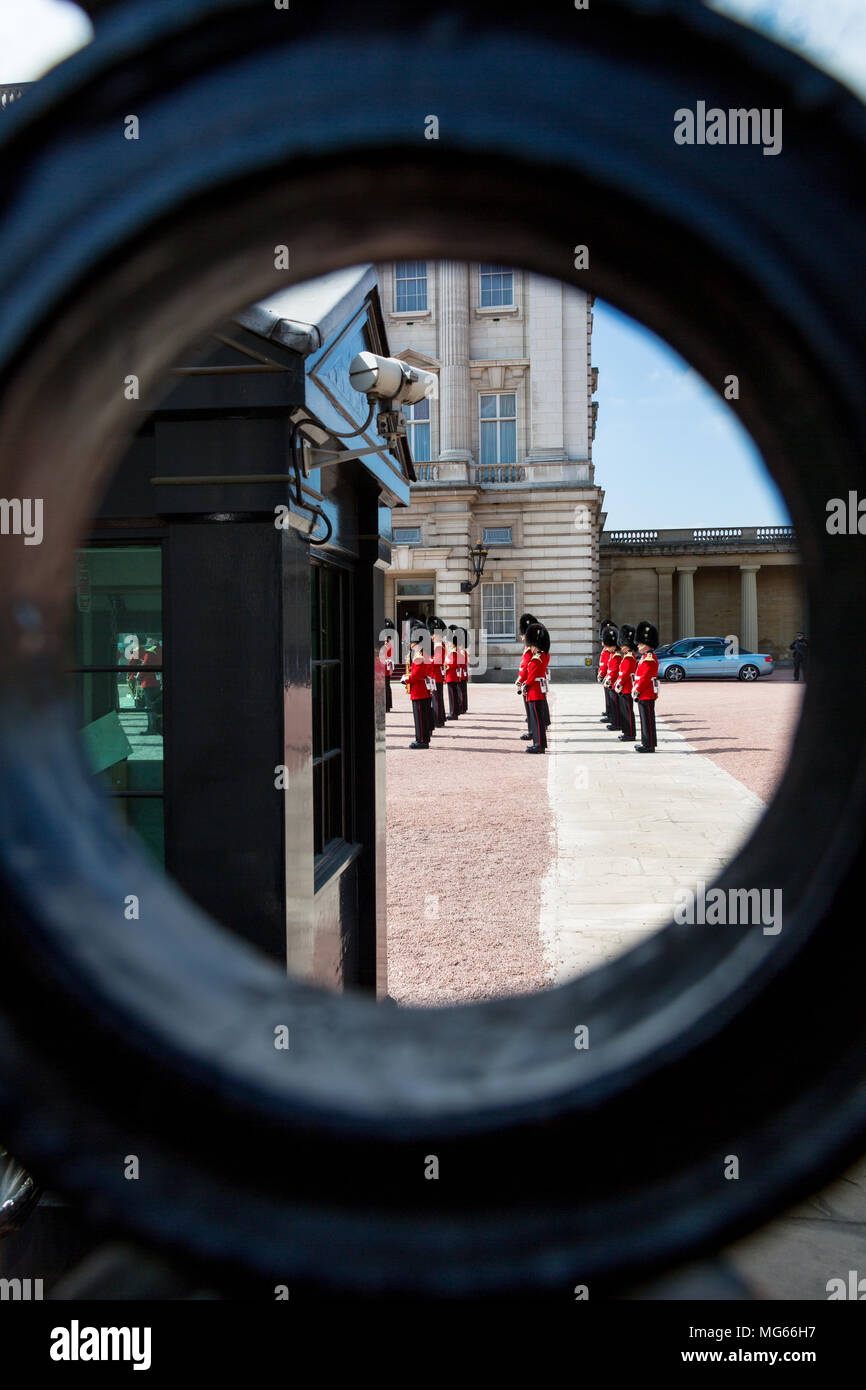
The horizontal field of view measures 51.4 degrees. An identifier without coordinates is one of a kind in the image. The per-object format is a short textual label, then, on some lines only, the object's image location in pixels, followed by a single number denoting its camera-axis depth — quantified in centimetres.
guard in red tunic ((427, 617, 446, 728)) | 1652
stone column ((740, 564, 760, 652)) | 3988
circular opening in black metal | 62
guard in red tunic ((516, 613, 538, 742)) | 1408
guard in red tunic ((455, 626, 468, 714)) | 1882
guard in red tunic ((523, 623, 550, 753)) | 1320
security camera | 281
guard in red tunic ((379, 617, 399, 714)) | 2476
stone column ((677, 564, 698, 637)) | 4019
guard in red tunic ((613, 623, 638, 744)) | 1464
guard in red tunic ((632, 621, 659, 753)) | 1291
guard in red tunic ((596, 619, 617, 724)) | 1766
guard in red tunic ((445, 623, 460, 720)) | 1838
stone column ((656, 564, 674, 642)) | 4050
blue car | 3138
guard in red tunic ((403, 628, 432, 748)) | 1357
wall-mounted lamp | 2403
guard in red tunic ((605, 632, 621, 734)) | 1594
